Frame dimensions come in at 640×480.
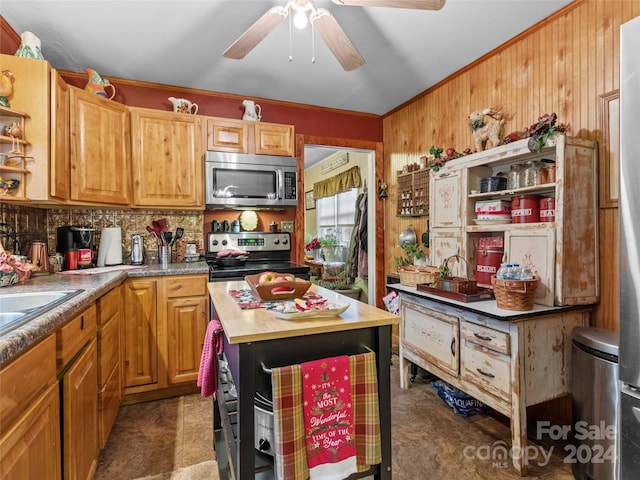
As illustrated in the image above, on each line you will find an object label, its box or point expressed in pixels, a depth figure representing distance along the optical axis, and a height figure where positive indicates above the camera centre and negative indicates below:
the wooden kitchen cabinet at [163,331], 2.47 -0.70
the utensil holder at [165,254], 2.98 -0.13
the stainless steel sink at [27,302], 1.23 -0.27
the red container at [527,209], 2.06 +0.18
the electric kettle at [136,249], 2.88 -0.08
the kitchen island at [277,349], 1.09 -0.39
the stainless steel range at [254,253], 2.79 -0.14
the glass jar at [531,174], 2.03 +0.40
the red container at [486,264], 2.29 -0.18
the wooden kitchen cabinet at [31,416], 0.82 -0.49
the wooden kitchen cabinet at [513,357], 1.76 -0.68
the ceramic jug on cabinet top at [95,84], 2.57 +1.22
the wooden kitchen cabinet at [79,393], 1.25 -0.64
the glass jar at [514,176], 2.16 +0.40
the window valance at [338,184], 4.99 +0.93
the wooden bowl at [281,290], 1.45 -0.22
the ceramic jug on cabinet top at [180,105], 2.95 +1.20
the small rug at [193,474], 1.74 -1.24
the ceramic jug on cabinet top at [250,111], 3.19 +1.23
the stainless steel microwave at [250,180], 2.93 +0.54
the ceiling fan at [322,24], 1.53 +1.08
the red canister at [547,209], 1.94 +0.16
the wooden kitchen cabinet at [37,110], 1.96 +0.79
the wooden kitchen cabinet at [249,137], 3.03 +0.96
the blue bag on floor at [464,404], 2.30 -1.16
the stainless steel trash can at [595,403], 1.55 -0.82
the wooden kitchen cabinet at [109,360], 1.81 -0.72
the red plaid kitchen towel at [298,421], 1.09 -0.62
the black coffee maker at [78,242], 2.58 -0.01
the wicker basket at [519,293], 1.79 -0.31
